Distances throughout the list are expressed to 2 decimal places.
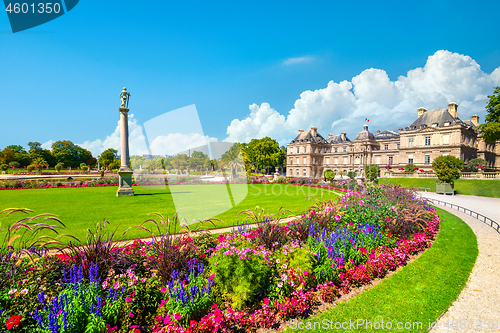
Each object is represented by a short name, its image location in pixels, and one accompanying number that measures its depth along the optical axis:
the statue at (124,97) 17.00
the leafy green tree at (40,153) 68.88
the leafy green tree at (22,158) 65.56
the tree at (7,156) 61.06
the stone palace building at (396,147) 42.47
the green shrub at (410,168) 40.90
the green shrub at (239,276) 3.49
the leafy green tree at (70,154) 72.99
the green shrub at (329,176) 37.64
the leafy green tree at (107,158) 83.43
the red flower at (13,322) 2.50
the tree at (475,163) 39.81
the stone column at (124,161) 16.48
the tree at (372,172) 38.24
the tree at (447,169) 22.58
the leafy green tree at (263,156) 69.19
